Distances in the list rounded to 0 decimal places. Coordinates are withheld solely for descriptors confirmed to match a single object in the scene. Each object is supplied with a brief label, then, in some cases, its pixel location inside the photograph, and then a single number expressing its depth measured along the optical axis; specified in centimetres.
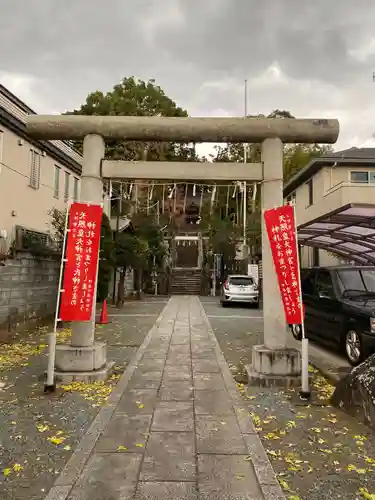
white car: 1844
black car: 698
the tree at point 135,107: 2439
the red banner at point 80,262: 592
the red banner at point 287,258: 580
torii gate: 622
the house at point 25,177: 1072
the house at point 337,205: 811
